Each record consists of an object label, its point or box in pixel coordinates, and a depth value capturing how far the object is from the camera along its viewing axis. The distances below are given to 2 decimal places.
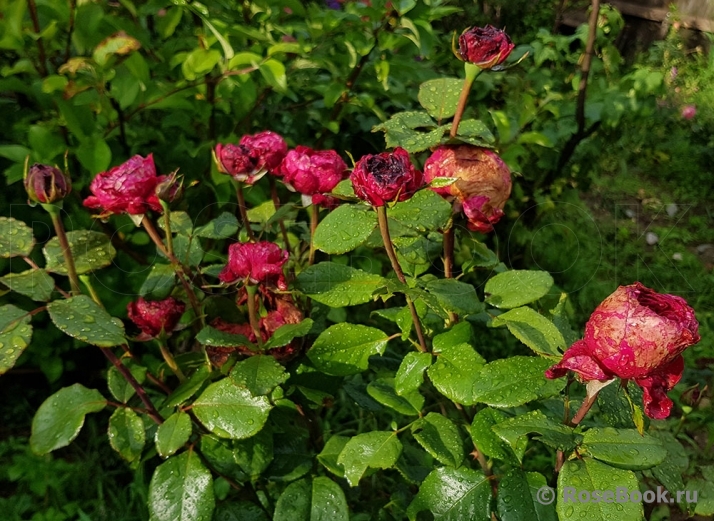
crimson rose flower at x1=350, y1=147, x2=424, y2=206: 0.53
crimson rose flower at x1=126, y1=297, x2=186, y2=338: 0.79
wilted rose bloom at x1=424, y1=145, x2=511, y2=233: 0.62
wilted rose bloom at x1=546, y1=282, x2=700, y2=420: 0.46
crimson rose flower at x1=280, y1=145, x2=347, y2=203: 0.71
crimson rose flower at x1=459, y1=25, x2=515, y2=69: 0.60
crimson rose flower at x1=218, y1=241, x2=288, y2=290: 0.67
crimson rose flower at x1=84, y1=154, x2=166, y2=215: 0.70
